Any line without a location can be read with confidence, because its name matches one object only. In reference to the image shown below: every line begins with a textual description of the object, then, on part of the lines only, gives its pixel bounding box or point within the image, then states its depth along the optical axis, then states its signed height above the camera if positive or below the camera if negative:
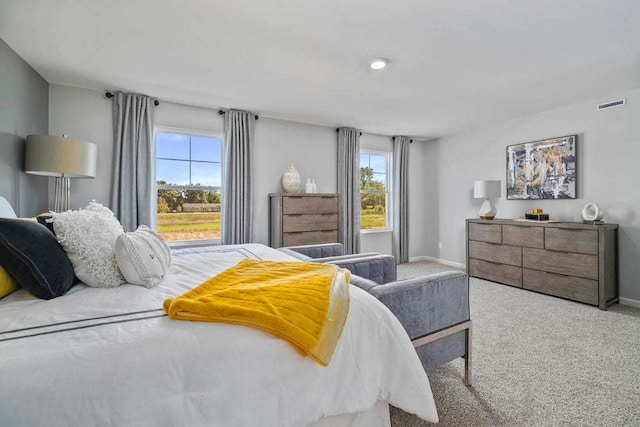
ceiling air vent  3.27 +1.29
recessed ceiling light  2.55 +1.36
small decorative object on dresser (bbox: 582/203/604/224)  3.29 +0.01
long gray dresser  3.10 -0.53
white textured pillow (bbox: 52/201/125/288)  1.40 -0.18
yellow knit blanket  1.03 -0.36
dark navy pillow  1.17 -0.20
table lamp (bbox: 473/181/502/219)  4.36 +0.32
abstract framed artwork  3.69 +0.62
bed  0.79 -0.50
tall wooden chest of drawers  3.89 -0.08
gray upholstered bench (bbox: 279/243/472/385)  1.52 -0.55
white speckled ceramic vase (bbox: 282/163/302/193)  4.14 +0.46
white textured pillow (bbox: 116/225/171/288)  1.42 -0.25
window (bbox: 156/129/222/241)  3.71 +0.38
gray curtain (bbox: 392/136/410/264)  5.35 +0.33
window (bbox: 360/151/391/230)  5.27 +0.43
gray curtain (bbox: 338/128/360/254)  4.75 +0.46
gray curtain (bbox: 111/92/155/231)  3.25 +0.62
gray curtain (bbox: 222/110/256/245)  3.83 +0.42
